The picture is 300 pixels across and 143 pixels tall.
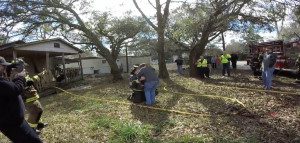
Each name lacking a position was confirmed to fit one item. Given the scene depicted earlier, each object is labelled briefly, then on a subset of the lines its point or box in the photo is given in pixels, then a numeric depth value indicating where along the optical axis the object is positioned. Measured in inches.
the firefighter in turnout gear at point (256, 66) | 481.7
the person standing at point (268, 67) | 316.9
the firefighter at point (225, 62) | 508.9
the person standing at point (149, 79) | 269.3
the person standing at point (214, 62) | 757.8
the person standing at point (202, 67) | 504.0
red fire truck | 440.4
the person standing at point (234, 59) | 663.9
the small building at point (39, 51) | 470.5
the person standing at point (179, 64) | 652.3
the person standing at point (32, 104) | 200.4
